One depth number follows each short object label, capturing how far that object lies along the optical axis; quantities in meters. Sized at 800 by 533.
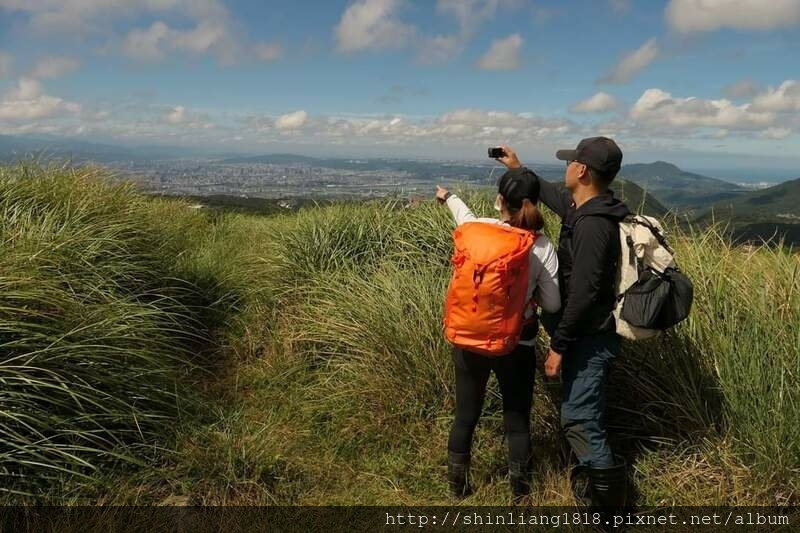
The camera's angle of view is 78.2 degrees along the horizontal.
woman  2.78
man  2.57
